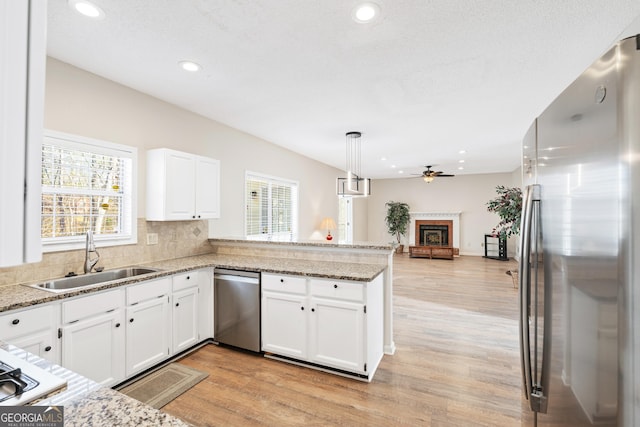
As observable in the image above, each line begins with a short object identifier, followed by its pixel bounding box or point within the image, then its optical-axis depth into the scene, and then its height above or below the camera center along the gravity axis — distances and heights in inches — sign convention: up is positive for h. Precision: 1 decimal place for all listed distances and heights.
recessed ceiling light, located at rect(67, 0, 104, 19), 76.8 +53.7
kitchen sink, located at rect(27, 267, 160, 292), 99.7 -22.4
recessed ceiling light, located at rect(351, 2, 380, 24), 77.6 +53.7
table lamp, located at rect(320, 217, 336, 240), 283.8 -6.9
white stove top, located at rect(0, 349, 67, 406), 32.3 -19.5
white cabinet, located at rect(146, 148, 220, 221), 128.1 +13.3
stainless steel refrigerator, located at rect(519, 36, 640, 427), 28.8 -4.0
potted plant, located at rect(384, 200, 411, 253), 417.4 -2.6
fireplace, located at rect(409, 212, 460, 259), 387.9 -21.5
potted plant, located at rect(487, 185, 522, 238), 203.2 +7.2
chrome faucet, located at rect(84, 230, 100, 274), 107.7 -14.1
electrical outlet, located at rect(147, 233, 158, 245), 133.0 -10.1
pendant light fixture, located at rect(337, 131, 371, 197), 195.2 +52.9
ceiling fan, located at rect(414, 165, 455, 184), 286.0 +40.0
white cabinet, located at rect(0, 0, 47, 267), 14.3 +4.5
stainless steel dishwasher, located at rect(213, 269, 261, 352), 120.4 -37.8
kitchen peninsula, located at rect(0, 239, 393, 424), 82.9 -19.9
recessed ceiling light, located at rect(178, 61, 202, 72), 106.2 +53.2
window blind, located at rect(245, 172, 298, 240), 200.7 +6.6
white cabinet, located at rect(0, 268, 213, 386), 79.1 -34.3
